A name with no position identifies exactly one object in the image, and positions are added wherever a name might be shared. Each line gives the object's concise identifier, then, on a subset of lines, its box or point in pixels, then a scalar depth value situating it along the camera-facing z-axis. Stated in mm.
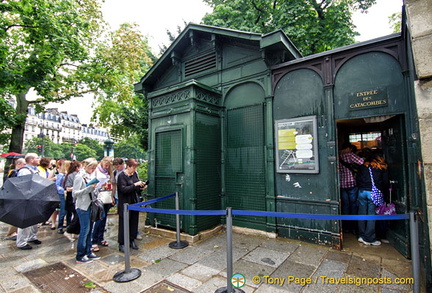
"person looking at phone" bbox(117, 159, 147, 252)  4781
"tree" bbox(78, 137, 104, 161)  75688
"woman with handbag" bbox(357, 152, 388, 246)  4883
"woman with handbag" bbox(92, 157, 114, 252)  4926
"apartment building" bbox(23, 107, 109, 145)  75062
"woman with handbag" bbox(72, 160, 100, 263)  4238
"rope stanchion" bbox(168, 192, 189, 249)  5013
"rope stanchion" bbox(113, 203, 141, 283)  3599
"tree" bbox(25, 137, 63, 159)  57266
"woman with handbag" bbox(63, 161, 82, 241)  5379
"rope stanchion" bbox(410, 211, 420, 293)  2465
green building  4418
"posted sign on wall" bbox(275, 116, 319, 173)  5035
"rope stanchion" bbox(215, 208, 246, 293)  3033
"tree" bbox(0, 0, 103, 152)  7973
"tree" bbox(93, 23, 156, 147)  12070
